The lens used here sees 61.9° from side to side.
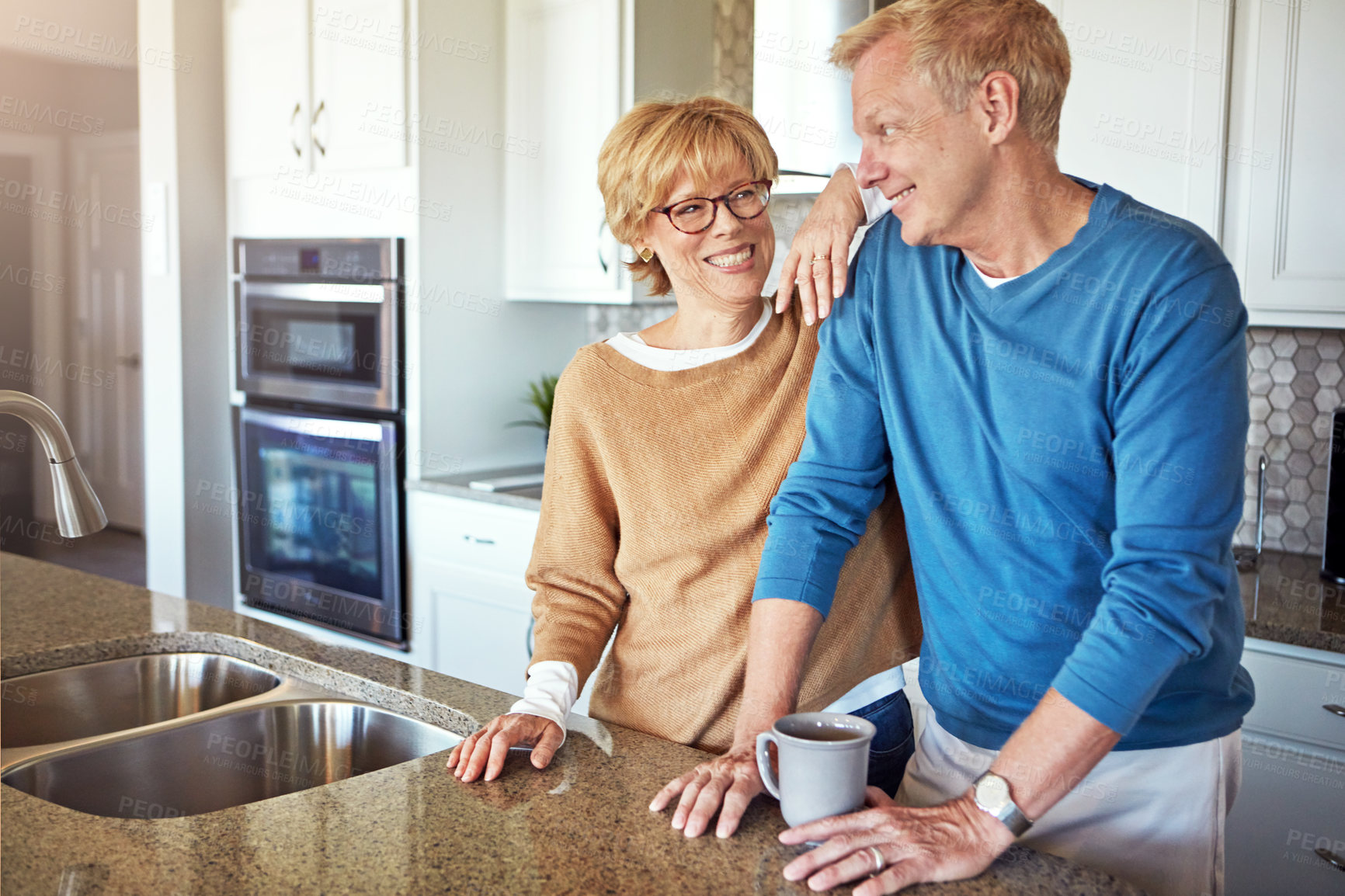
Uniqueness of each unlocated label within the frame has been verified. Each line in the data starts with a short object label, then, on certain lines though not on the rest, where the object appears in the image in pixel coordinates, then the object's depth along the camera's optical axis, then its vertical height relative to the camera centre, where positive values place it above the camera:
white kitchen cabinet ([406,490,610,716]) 2.87 -0.68
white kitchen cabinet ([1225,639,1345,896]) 1.86 -0.74
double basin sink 1.27 -0.50
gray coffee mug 0.86 -0.33
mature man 0.93 -0.13
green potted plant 3.29 -0.21
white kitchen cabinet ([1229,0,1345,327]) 1.99 +0.33
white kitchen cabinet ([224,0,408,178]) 3.07 +0.70
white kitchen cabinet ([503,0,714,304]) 2.93 +0.61
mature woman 1.25 -0.18
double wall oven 3.15 -0.31
